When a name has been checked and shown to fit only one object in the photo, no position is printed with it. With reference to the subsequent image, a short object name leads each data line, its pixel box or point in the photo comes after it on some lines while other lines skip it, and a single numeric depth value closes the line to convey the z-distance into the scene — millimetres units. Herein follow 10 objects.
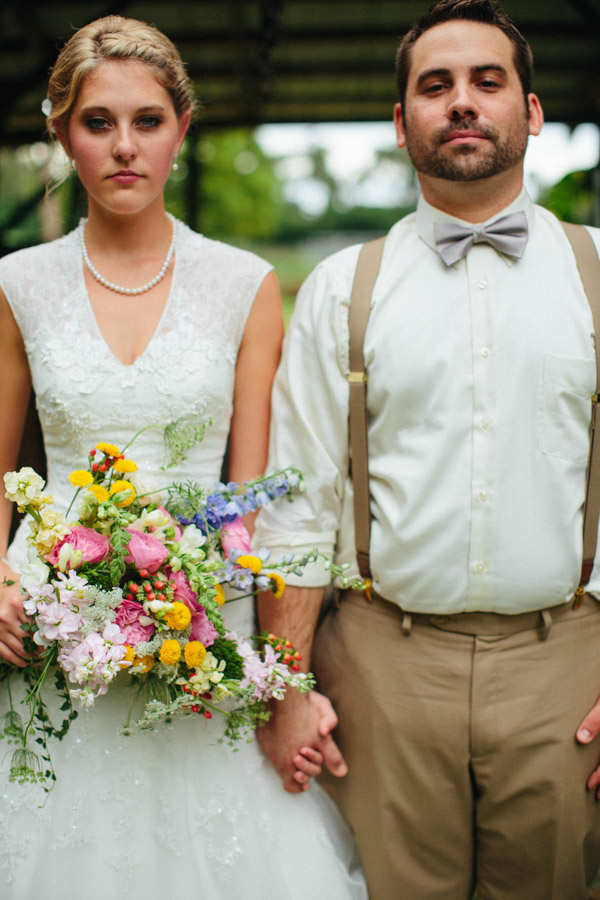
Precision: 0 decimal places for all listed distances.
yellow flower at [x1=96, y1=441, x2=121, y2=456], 1697
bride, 1902
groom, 1910
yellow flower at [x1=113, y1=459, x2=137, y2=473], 1696
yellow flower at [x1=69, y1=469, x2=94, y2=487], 1640
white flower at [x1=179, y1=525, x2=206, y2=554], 1743
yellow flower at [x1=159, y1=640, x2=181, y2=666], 1606
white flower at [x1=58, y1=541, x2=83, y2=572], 1608
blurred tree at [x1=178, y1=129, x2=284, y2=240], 19828
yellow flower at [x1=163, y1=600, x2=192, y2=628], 1617
